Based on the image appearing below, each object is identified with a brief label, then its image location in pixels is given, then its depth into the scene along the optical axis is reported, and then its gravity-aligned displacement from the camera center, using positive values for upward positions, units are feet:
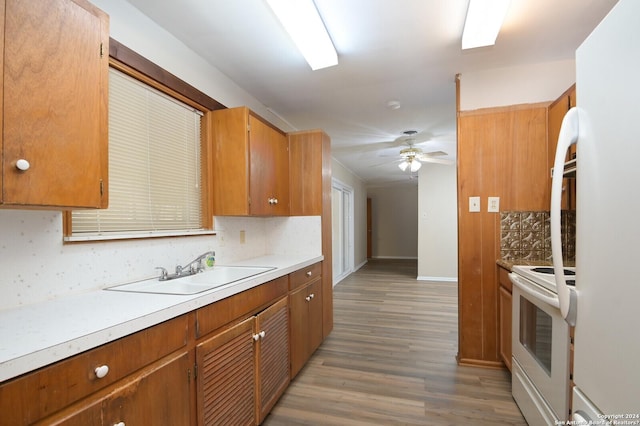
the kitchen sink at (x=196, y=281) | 4.90 -1.26
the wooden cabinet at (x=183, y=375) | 2.54 -1.89
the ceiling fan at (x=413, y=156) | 13.71 +2.75
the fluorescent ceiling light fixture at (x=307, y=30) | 5.13 +3.56
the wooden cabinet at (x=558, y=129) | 6.27 +2.02
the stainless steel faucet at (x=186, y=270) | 5.60 -1.13
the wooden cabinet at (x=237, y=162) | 7.15 +1.31
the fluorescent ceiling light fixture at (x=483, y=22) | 5.12 +3.57
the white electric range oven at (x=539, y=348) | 4.34 -2.32
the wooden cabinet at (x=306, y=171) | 9.25 +1.38
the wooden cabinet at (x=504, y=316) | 7.15 -2.56
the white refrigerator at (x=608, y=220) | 1.83 -0.05
